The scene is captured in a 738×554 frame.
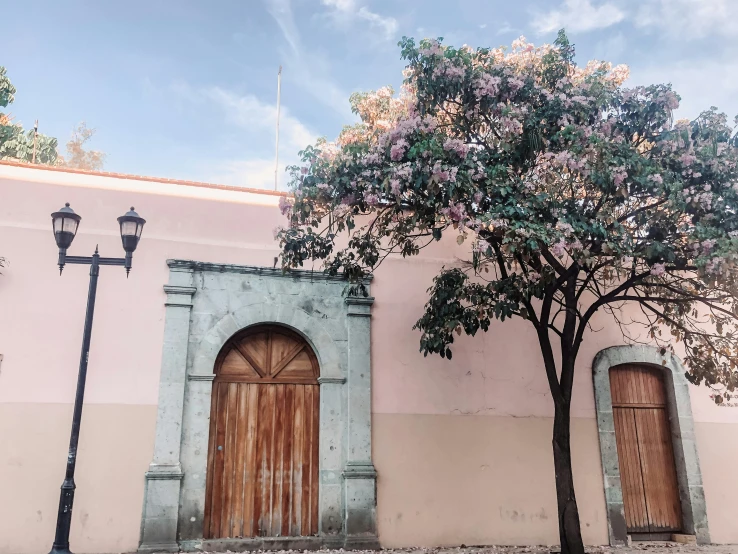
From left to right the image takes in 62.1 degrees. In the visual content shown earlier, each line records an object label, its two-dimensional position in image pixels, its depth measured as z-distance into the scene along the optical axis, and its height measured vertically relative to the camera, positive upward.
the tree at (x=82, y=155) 18.45 +9.30
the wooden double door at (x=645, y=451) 8.46 +0.30
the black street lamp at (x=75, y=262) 5.39 +1.86
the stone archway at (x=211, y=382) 6.89 +1.01
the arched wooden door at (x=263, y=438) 7.27 +0.45
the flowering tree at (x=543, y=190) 6.02 +2.81
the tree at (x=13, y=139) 15.24 +8.25
